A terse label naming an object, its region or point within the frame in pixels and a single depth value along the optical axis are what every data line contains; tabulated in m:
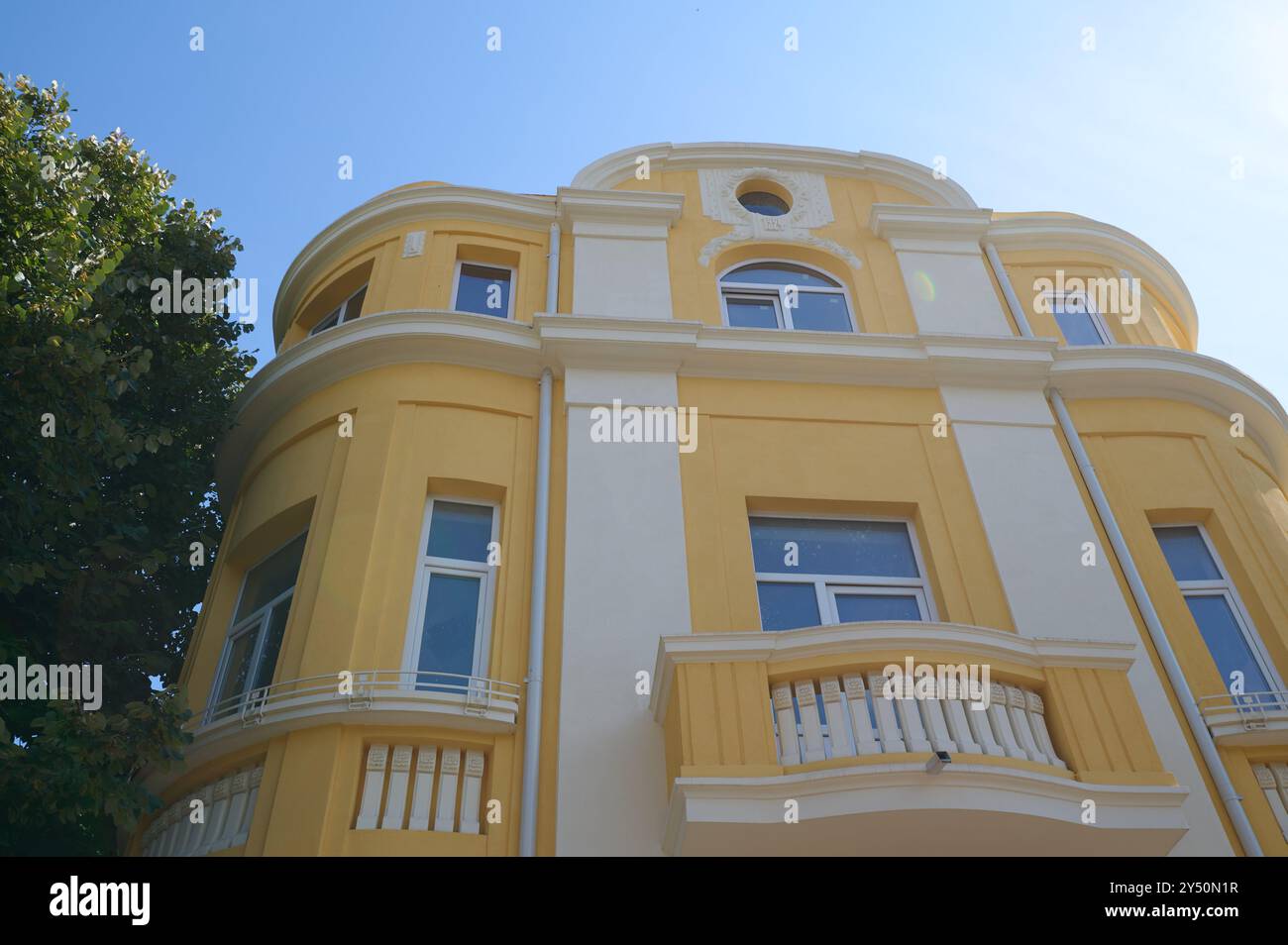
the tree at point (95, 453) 8.88
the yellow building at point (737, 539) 8.44
